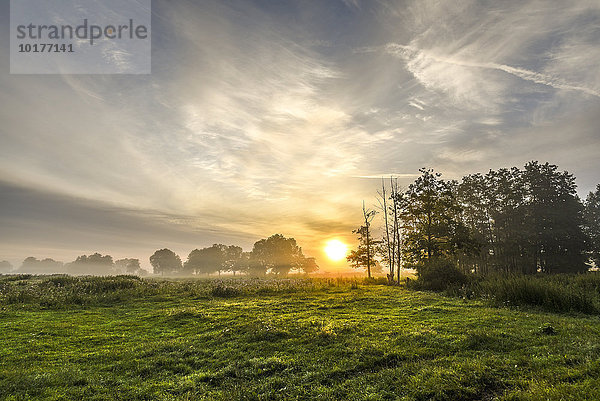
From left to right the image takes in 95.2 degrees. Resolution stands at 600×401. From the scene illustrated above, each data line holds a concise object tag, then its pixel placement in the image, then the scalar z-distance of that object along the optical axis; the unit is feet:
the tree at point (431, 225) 131.13
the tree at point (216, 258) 465.06
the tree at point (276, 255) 392.68
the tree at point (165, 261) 543.39
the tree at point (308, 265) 419.00
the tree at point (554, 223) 167.63
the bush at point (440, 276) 97.45
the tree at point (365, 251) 180.75
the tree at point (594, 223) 181.47
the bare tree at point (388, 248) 151.07
